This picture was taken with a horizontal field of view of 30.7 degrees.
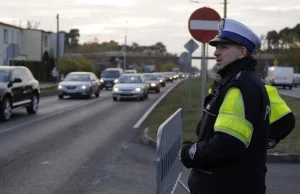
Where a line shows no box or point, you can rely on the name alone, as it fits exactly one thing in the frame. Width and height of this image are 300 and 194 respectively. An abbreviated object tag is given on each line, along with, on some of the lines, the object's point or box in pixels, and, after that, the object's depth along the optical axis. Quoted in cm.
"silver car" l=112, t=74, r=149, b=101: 2966
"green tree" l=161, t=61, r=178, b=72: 17688
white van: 5178
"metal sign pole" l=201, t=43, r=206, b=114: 1004
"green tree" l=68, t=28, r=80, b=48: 16050
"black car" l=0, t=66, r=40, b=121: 1694
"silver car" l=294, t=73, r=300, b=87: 6278
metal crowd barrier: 447
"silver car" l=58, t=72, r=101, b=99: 3048
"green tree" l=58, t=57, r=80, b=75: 7994
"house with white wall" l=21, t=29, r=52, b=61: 7688
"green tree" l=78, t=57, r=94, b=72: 8169
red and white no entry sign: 1111
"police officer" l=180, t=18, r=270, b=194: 297
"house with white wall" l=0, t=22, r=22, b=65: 6538
